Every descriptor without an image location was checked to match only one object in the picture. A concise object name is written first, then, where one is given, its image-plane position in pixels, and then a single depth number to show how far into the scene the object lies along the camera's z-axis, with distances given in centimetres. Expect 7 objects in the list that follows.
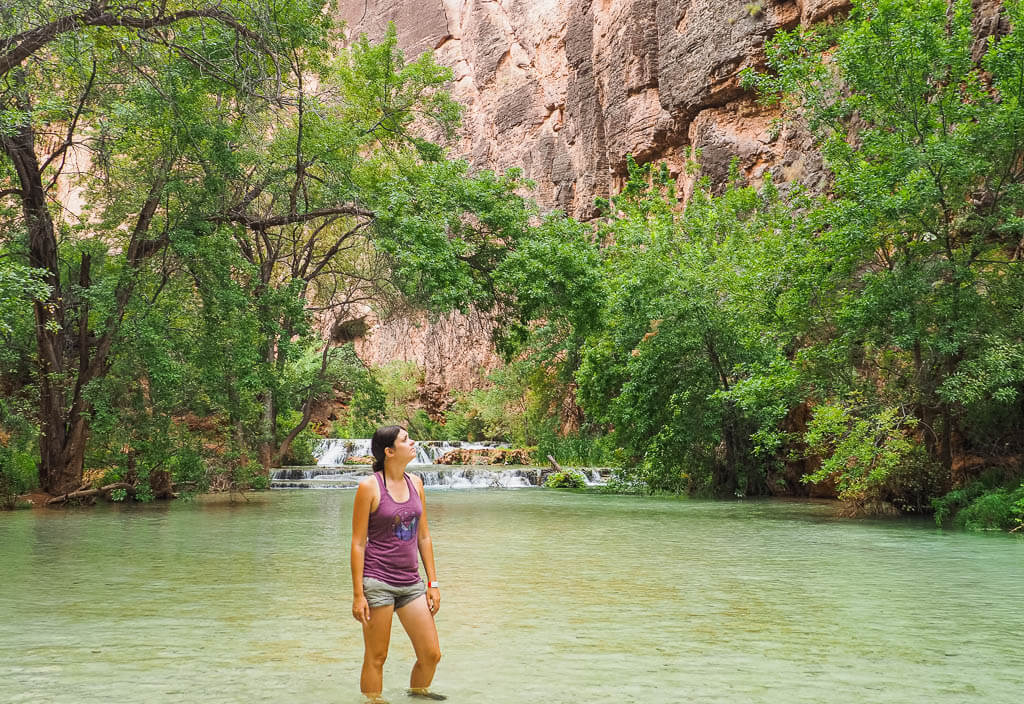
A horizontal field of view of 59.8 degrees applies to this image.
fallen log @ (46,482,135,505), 1783
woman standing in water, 422
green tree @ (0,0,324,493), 1294
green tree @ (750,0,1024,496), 1359
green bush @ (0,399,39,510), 1731
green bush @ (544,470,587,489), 2750
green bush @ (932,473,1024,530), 1334
